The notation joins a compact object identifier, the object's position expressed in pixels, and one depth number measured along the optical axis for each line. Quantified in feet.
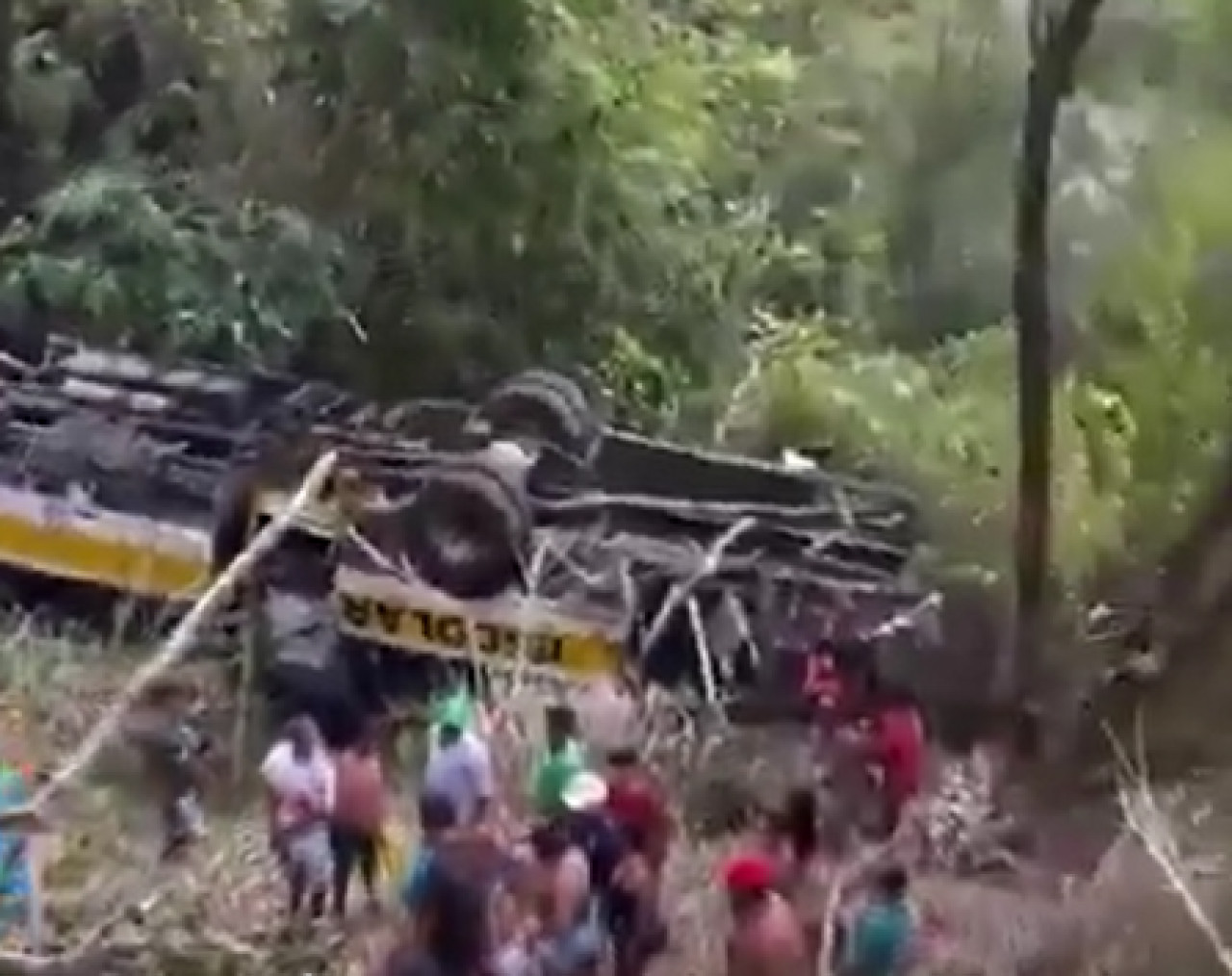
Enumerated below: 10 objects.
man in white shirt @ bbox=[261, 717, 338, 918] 47.85
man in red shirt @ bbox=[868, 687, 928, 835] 51.57
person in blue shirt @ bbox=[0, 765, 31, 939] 44.50
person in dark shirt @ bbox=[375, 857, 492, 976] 40.70
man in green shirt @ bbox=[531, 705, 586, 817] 46.09
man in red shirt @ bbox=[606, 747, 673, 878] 45.75
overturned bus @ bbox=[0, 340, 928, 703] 57.93
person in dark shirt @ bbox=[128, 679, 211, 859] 54.65
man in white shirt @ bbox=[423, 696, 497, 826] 46.16
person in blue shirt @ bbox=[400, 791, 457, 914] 41.47
